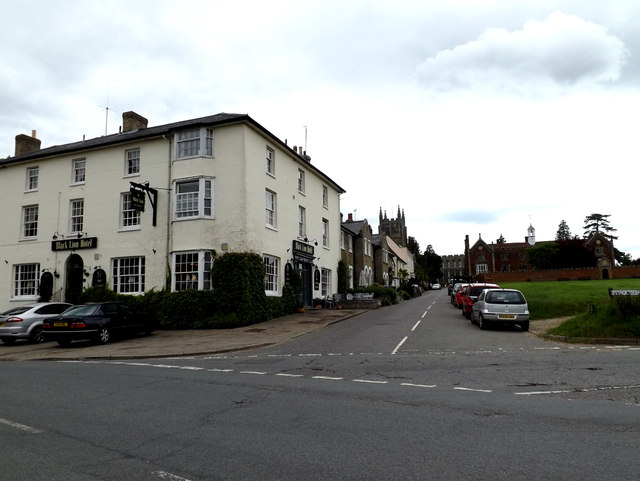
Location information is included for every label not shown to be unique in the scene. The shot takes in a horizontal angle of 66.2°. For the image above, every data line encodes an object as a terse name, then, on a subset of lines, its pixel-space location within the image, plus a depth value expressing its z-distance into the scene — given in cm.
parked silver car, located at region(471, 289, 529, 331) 1895
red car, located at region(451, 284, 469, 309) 3131
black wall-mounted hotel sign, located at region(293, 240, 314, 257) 2802
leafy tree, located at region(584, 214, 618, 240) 10900
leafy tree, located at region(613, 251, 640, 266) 10468
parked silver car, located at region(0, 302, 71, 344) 1839
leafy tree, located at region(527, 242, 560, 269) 7394
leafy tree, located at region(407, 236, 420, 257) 11151
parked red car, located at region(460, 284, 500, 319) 2345
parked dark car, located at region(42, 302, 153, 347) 1694
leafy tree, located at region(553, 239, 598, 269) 7079
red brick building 9581
